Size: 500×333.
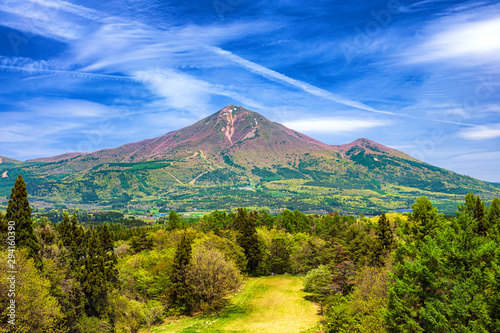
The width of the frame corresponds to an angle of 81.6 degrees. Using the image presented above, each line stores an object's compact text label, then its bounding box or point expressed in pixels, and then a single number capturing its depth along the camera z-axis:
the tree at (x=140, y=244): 87.25
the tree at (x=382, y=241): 45.33
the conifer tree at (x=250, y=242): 78.12
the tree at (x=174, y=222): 103.44
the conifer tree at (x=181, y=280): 51.24
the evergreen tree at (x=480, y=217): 46.72
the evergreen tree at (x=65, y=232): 46.19
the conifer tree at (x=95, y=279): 40.03
